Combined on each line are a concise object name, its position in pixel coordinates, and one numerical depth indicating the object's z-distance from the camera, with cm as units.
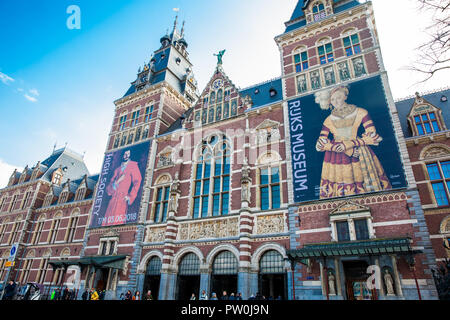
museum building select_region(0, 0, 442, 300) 1503
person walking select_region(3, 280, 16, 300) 1277
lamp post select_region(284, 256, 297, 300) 1487
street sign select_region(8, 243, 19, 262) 1773
